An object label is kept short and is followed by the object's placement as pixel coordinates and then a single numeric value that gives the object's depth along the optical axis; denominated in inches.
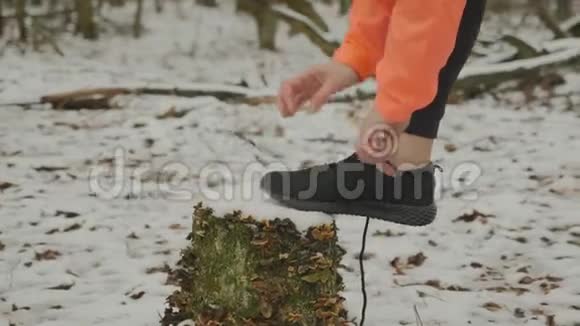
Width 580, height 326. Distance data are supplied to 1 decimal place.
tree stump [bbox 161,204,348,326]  90.0
